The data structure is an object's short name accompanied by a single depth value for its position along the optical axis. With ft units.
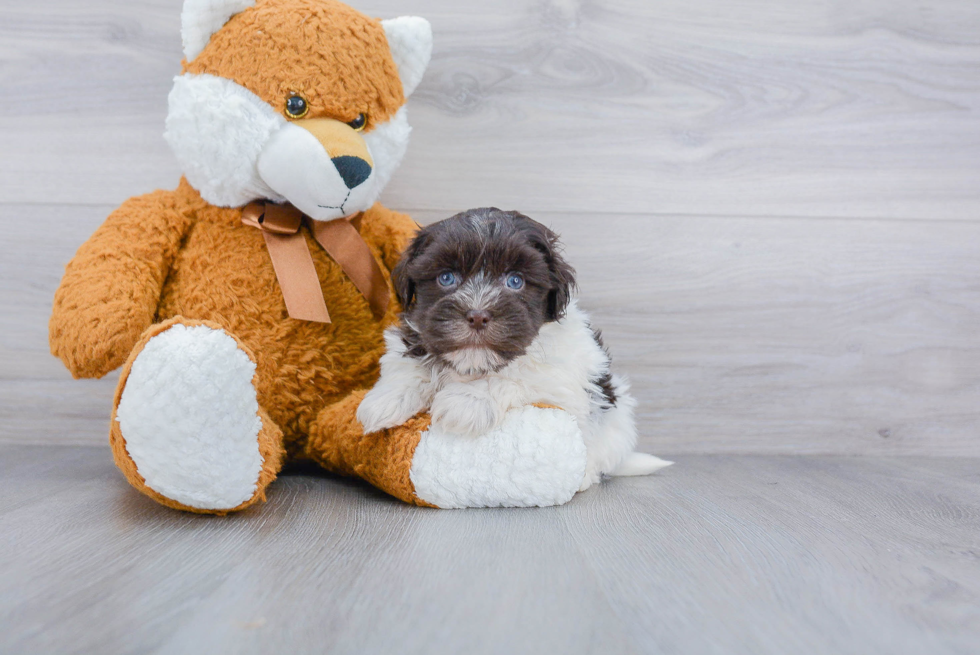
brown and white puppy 3.51
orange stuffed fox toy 3.17
